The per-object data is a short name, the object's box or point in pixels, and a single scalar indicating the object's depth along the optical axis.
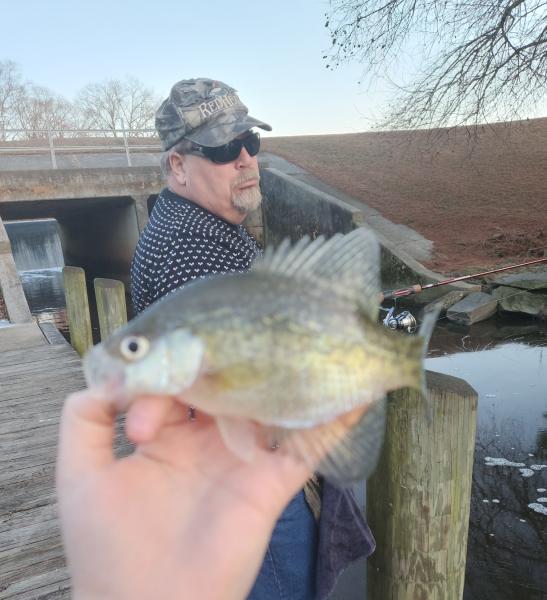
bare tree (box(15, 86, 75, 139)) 54.28
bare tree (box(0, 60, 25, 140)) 53.42
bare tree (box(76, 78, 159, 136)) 54.56
